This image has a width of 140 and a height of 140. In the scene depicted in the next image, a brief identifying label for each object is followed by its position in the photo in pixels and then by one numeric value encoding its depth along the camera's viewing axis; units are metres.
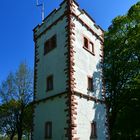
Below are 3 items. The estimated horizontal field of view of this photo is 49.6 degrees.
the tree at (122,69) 18.41
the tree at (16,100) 21.41
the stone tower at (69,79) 11.61
